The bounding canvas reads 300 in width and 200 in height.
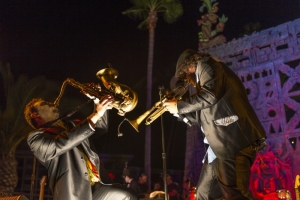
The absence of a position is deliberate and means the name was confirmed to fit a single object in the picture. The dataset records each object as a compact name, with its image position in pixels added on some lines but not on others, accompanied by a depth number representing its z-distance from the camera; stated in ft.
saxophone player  10.43
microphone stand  13.28
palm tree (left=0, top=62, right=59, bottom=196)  49.65
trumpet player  10.52
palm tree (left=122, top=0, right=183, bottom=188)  70.90
